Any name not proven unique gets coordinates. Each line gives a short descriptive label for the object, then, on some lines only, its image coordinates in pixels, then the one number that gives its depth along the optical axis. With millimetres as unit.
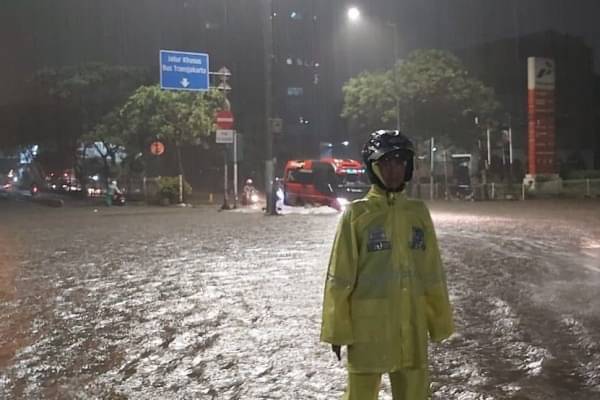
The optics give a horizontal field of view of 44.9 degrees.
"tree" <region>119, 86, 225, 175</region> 39344
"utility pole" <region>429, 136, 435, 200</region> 38344
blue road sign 29641
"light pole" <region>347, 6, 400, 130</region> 32156
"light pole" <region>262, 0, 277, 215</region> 25766
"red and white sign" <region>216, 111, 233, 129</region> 29705
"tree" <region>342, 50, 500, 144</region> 40812
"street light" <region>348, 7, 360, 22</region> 32156
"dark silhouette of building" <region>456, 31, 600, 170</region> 53031
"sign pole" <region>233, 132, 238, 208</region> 30894
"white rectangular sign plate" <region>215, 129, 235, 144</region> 29094
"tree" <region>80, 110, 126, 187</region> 42719
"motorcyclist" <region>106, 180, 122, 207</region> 38119
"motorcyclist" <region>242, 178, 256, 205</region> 36344
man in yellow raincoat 3512
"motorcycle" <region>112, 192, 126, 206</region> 39094
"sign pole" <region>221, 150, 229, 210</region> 31109
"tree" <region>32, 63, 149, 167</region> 46938
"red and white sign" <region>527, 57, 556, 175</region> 36000
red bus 31109
